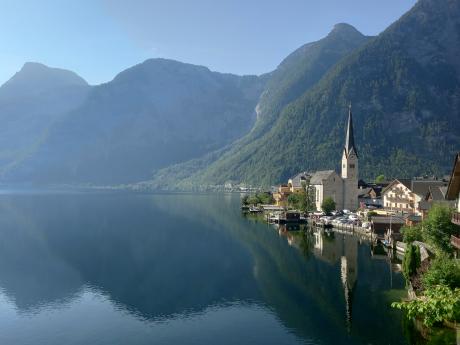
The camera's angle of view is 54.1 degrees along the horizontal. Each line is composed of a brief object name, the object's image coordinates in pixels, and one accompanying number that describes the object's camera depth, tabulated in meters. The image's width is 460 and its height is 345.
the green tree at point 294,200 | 155.02
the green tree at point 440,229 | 60.81
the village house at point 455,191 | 46.22
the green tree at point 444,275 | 39.50
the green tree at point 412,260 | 50.25
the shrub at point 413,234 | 74.88
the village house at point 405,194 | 120.06
